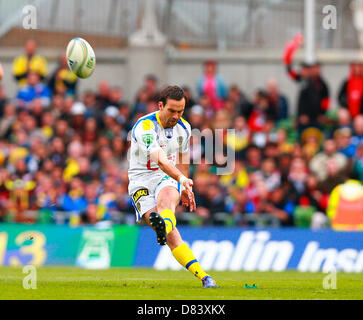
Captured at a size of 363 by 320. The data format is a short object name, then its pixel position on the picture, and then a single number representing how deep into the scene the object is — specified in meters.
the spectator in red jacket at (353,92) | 22.20
